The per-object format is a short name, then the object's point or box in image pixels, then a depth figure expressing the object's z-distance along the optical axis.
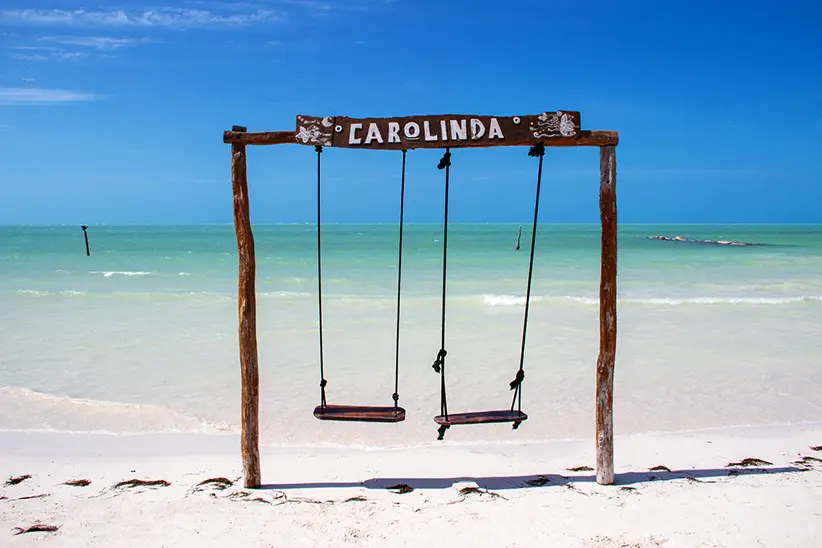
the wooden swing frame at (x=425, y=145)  4.39
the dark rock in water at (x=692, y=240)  55.36
